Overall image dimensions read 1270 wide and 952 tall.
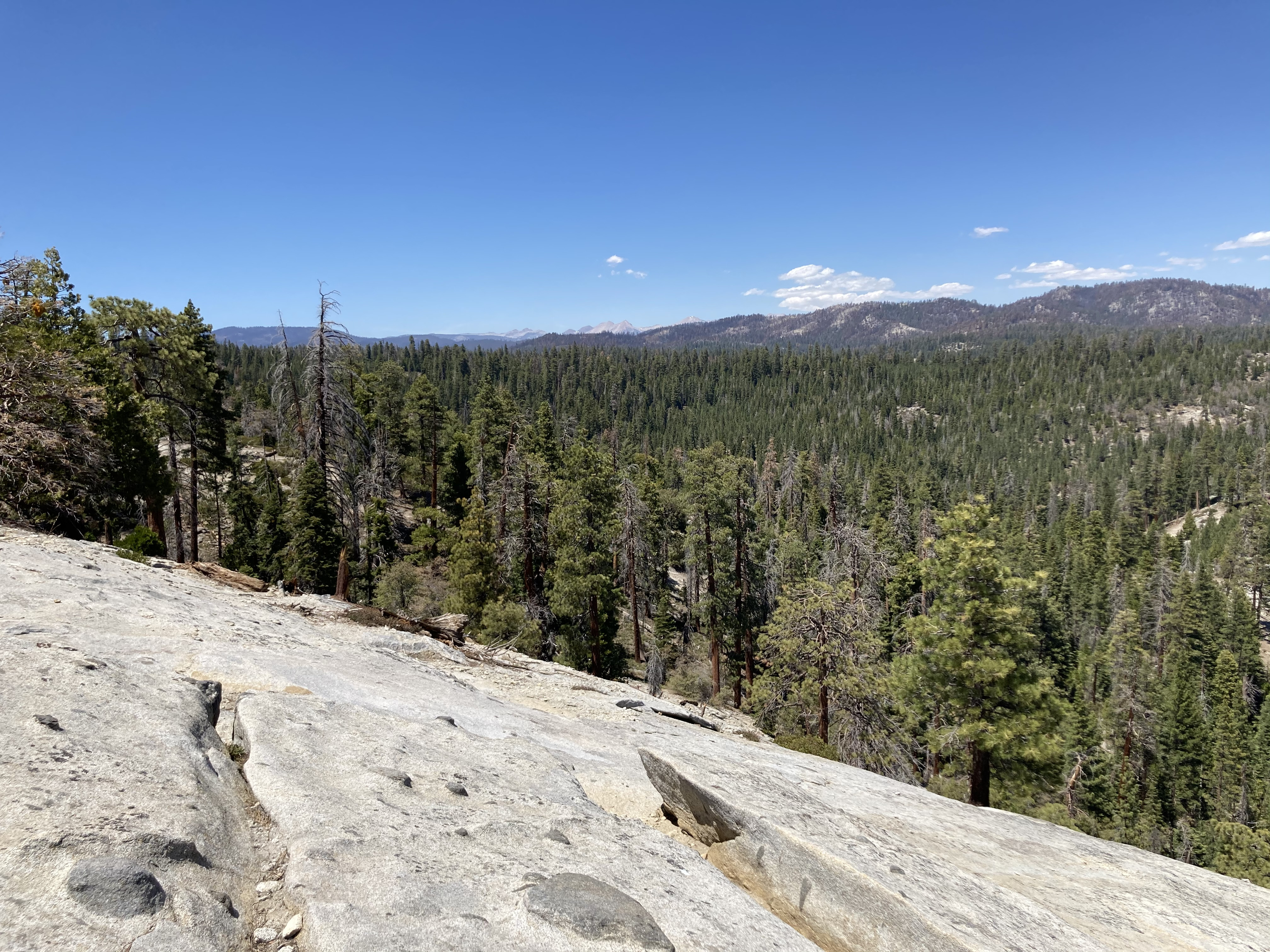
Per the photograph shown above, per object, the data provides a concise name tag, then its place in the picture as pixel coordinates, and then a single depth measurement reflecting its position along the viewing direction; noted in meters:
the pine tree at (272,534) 34.44
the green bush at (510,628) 21.72
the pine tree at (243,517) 37.62
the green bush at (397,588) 28.88
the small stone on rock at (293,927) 4.02
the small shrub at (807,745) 16.39
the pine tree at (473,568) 24.61
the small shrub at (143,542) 16.16
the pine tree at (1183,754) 46.84
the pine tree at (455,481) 48.84
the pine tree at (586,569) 23.94
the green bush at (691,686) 28.30
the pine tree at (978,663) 15.95
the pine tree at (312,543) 28.23
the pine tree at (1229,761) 47.28
